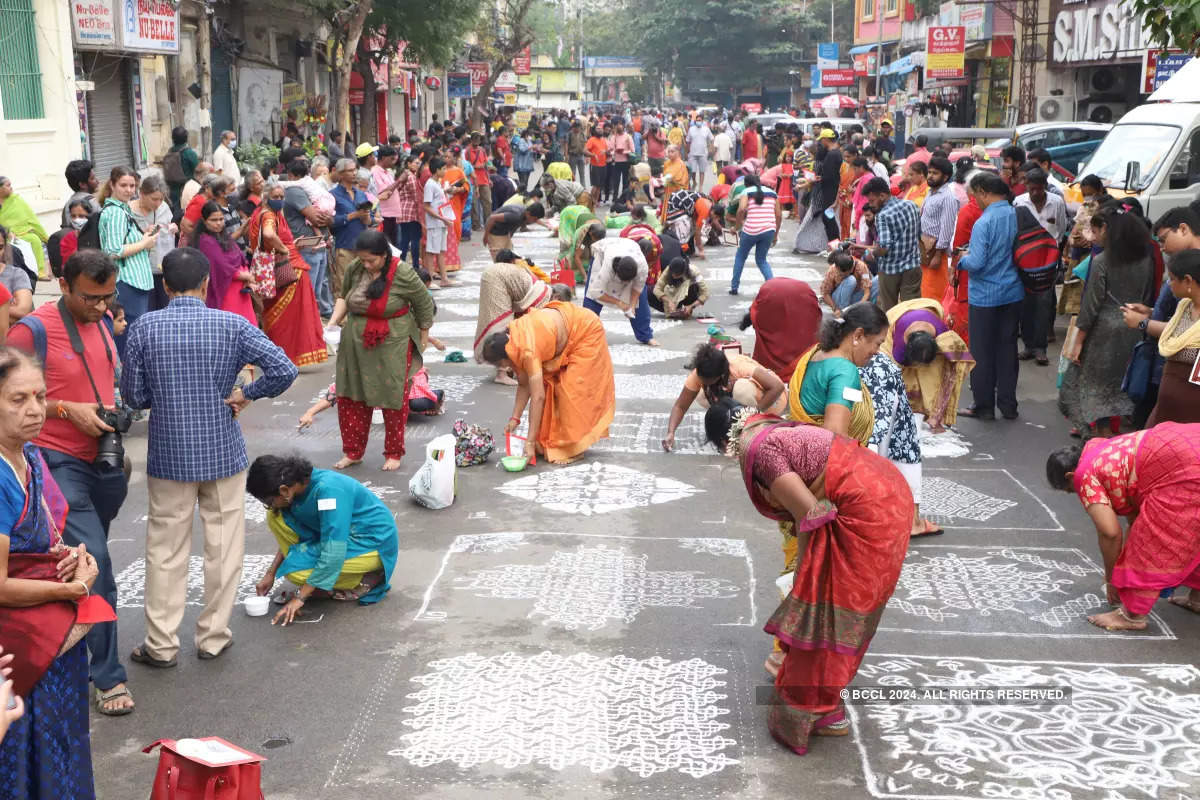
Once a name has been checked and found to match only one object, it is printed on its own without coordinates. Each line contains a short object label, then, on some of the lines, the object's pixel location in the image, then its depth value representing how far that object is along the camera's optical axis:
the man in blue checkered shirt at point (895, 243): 10.78
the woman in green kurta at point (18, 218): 9.89
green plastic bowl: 8.04
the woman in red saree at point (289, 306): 10.37
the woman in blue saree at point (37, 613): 3.40
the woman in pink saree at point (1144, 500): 5.22
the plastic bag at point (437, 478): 7.20
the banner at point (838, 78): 51.44
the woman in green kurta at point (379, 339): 7.64
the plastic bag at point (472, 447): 8.16
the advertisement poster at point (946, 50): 32.81
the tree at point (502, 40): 32.78
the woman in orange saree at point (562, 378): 7.88
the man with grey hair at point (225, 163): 15.37
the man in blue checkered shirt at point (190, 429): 4.96
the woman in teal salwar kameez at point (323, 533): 5.29
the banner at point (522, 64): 46.42
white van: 13.16
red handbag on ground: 3.49
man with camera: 4.65
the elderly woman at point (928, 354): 8.06
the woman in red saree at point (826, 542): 4.25
